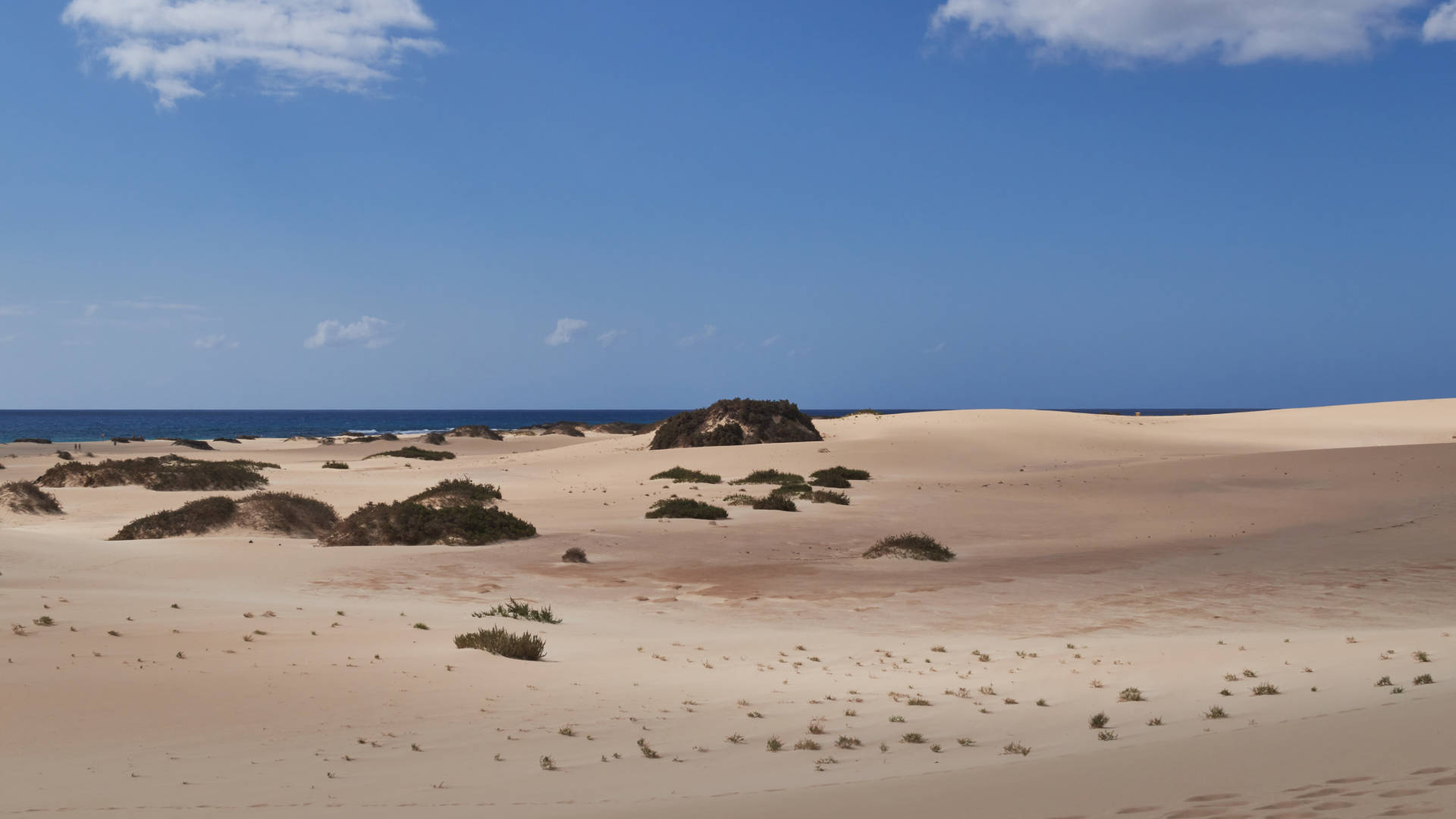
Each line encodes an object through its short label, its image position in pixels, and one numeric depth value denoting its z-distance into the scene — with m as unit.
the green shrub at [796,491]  27.31
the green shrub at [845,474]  31.33
